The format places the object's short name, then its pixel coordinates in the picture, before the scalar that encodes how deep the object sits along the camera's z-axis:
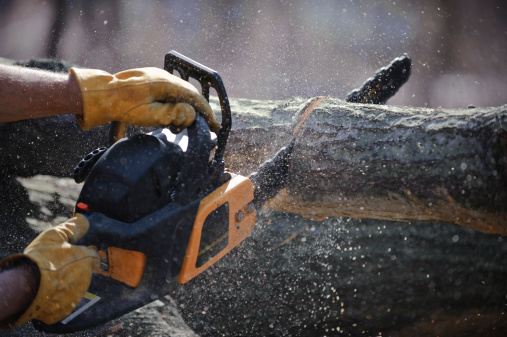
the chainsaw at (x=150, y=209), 4.51
